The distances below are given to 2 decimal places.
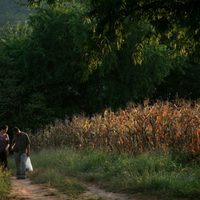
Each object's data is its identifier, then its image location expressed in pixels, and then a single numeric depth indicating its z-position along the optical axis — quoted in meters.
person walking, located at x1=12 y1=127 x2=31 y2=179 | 20.23
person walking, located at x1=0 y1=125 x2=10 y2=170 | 21.63
